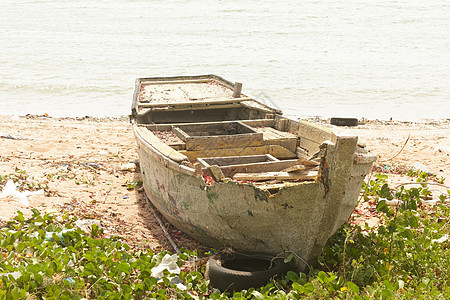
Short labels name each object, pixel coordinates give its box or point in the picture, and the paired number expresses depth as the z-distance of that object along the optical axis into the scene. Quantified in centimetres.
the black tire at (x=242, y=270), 418
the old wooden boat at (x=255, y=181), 416
